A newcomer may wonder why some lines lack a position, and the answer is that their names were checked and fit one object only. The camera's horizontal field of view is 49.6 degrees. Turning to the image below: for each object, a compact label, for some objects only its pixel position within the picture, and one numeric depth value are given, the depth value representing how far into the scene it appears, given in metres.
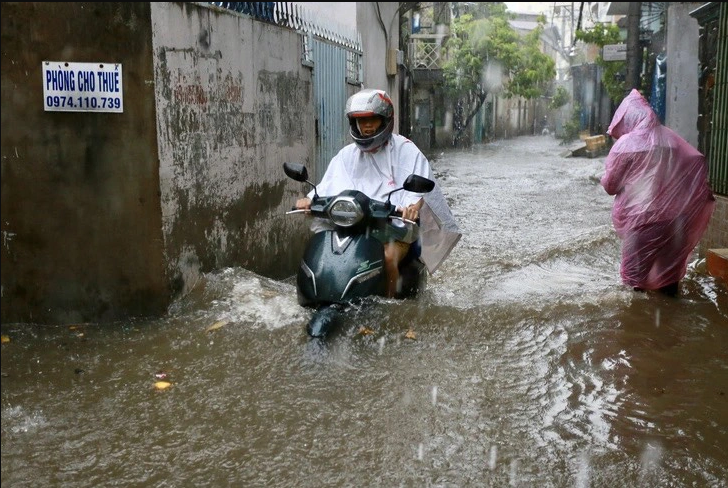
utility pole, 14.89
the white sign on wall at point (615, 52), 17.58
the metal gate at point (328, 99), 8.27
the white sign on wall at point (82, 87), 5.01
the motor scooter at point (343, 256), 4.54
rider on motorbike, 5.02
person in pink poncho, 6.15
